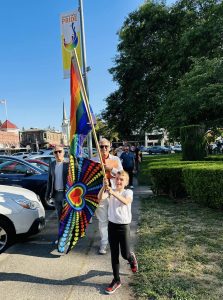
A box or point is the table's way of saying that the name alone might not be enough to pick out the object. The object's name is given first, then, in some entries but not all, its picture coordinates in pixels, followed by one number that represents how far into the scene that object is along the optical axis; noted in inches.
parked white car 141.6
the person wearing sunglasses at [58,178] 149.3
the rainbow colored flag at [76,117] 135.1
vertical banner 225.9
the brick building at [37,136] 3888.0
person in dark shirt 332.1
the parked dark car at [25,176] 246.5
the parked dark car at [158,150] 1566.6
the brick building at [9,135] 2813.7
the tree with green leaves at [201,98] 385.3
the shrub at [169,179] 260.3
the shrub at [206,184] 197.7
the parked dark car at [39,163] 310.5
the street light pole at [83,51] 233.0
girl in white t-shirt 101.7
